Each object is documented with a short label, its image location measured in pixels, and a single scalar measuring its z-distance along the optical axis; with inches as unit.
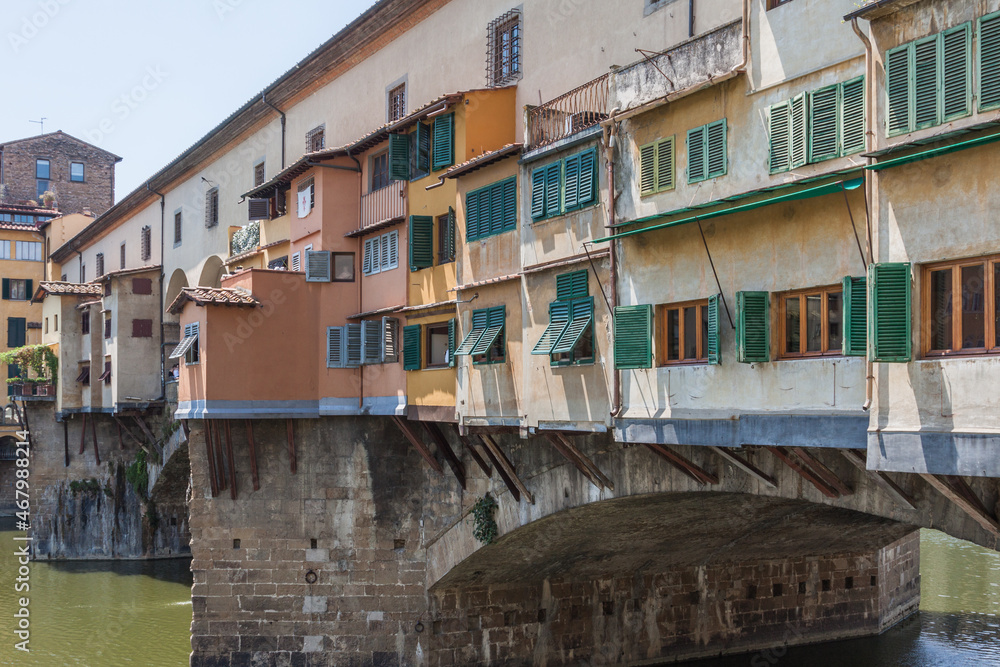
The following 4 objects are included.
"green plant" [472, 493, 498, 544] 750.5
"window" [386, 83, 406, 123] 893.2
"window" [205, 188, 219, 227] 1295.5
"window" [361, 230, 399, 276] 802.8
